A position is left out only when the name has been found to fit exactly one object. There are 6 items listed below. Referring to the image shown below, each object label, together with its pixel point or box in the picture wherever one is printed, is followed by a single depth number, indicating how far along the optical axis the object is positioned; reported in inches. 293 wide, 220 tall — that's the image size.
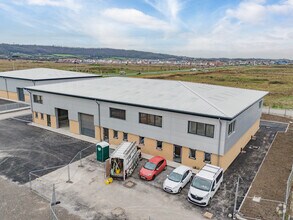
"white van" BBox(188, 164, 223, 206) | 709.9
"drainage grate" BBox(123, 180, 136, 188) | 823.1
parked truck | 861.2
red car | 858.8
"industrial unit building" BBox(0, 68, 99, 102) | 2090.1
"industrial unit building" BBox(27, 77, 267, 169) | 919.0
